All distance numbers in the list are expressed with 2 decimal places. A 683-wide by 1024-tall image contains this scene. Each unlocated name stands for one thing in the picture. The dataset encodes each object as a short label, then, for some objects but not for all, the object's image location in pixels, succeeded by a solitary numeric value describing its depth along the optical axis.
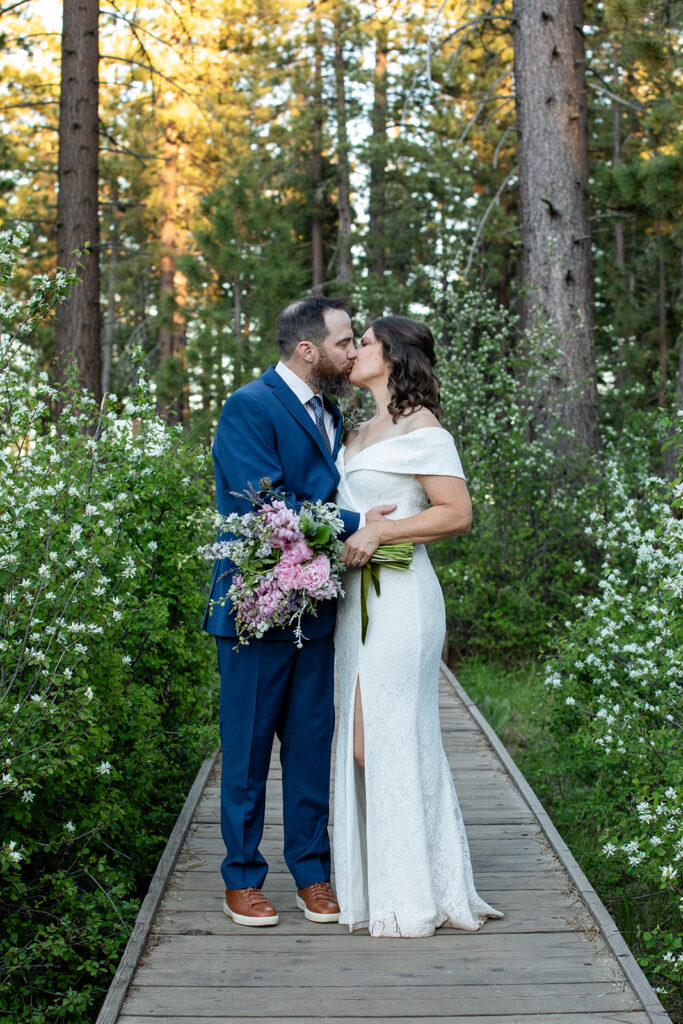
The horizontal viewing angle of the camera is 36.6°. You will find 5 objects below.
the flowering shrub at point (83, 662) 3.56
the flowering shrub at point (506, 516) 8.43
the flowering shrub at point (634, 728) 3.88
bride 3.71
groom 3.77
